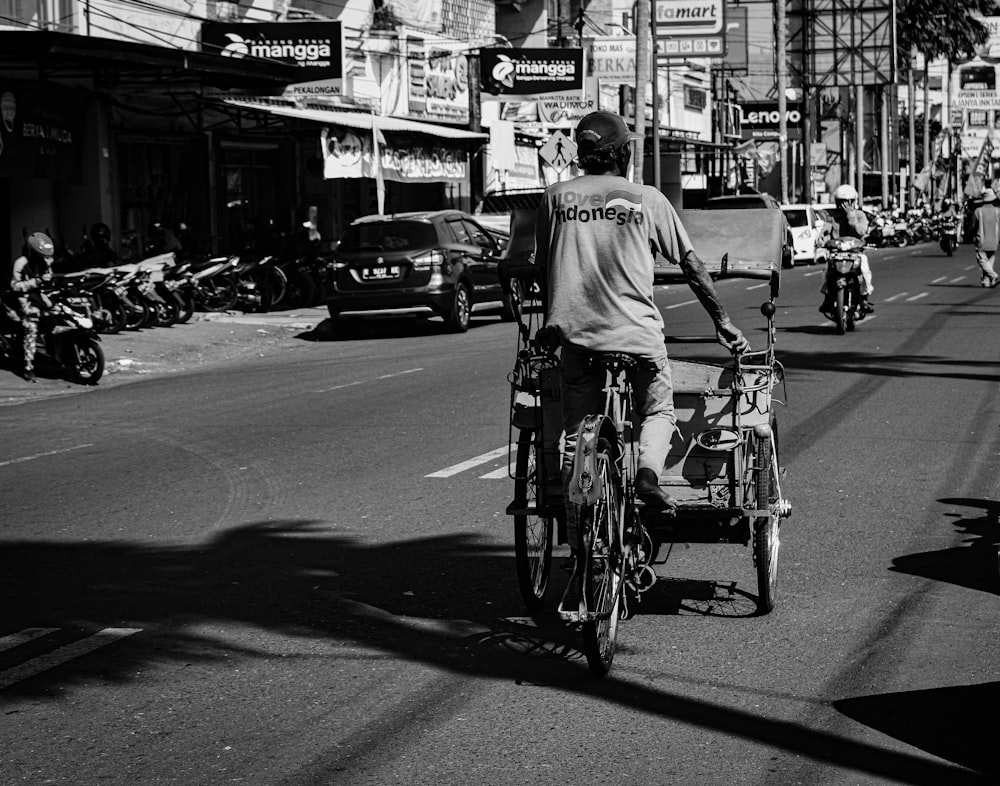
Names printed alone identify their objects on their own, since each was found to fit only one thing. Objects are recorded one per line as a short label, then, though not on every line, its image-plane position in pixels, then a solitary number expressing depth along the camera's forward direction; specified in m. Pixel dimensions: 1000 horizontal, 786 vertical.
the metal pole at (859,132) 68.56
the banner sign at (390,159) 27.05
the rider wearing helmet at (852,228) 19.72
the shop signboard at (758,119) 63.25
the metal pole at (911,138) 73.94
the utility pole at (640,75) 34.78
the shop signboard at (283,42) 27.20
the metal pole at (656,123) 37.50
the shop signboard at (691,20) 40.19
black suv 22.20
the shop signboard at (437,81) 34.81
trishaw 5.59
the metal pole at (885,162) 73.50
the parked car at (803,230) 43.50
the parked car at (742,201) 38.72
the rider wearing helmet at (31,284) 17.45
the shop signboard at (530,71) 34.44
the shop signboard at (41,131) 21.67
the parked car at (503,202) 32.28
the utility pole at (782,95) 50.12
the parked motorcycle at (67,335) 17.45
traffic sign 29.09
